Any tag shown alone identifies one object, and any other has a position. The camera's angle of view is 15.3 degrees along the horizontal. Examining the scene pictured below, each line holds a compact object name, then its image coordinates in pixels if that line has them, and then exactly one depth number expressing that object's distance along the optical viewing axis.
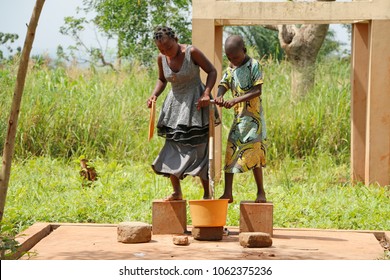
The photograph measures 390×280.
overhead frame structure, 17.06
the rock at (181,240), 11.72
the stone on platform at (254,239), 11.62
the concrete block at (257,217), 12.46
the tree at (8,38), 38.03
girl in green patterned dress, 12.53
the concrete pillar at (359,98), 18.16
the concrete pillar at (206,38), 17.00
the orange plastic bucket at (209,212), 11.98
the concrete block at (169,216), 12.59
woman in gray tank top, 12.36
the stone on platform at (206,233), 12.20
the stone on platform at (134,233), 11.91
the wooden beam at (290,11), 17.06
